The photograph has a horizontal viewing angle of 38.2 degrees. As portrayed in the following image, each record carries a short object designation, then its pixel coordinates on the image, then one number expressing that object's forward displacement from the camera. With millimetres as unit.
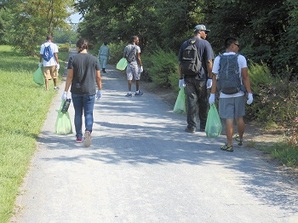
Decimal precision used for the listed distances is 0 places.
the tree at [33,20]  32750
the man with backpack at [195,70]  8039
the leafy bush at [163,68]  14186
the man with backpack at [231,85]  6754
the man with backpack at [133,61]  13195
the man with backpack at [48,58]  13484
